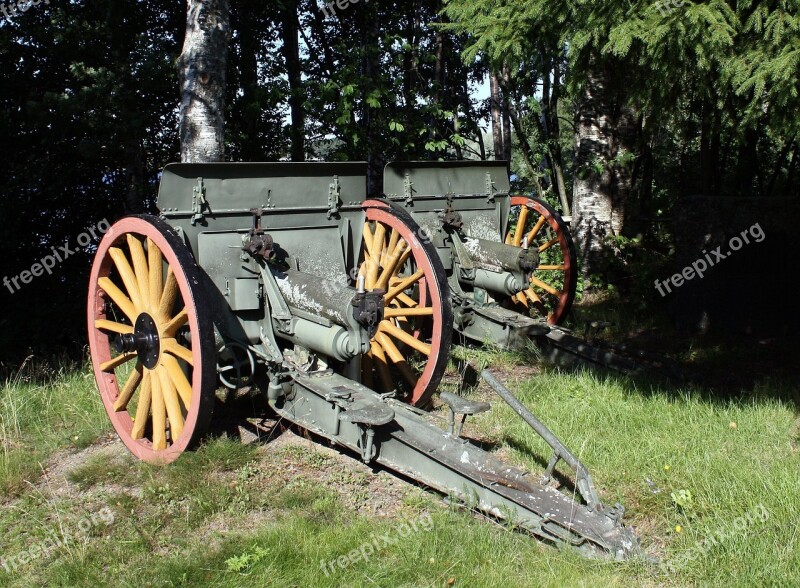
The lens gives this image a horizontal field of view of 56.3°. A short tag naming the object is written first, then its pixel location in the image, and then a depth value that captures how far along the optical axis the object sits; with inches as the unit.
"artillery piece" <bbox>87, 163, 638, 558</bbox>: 140.6
